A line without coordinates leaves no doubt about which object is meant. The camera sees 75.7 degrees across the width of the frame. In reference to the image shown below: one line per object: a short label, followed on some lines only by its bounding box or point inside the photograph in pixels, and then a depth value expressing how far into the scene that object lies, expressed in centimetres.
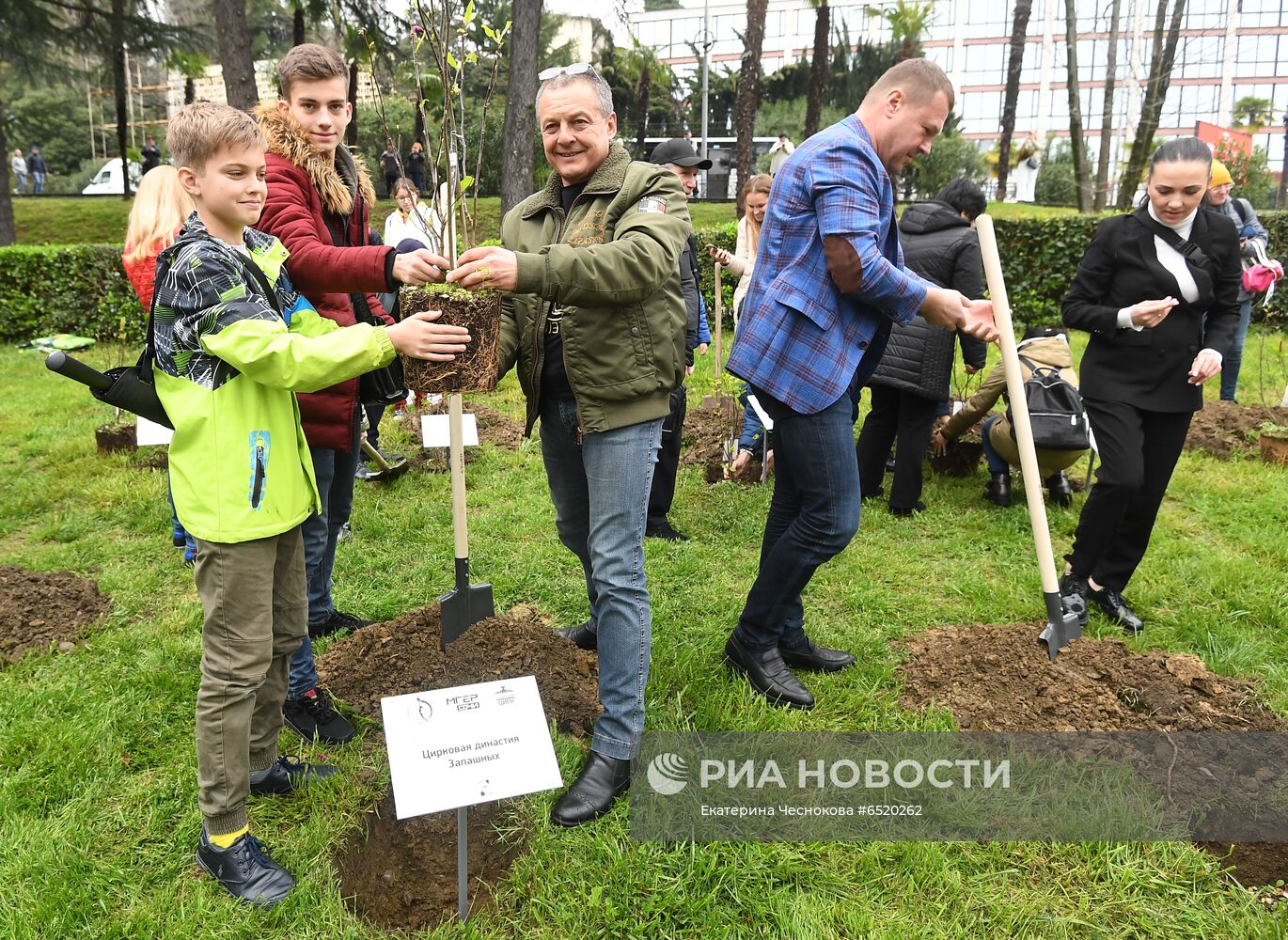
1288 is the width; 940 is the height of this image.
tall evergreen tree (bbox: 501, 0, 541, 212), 1263
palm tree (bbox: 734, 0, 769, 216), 1753
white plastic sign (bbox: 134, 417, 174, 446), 467
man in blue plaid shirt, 273
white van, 3002
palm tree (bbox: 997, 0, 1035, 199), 2091
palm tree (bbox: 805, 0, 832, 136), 1956
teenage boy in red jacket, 241
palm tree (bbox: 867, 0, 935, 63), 2250
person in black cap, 487
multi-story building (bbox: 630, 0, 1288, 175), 5312
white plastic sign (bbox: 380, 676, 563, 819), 206
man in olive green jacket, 230
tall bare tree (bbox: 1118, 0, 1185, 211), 1939
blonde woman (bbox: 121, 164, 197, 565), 362
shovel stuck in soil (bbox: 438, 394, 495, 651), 261
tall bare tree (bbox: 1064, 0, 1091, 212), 2256
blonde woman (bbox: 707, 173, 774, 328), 574
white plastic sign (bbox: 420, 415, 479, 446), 489
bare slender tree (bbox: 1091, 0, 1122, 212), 2436
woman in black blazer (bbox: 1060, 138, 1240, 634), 361
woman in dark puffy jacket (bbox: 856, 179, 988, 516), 504
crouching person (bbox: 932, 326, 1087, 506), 541
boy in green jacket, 200
